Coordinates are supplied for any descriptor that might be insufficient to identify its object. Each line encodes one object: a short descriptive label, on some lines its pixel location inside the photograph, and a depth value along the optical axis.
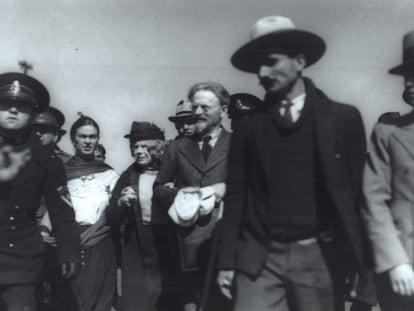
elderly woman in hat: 6.33
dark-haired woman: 6.52
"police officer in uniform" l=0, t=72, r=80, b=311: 4.89
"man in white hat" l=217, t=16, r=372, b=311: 3.80
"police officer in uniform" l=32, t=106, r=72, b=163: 7.09
